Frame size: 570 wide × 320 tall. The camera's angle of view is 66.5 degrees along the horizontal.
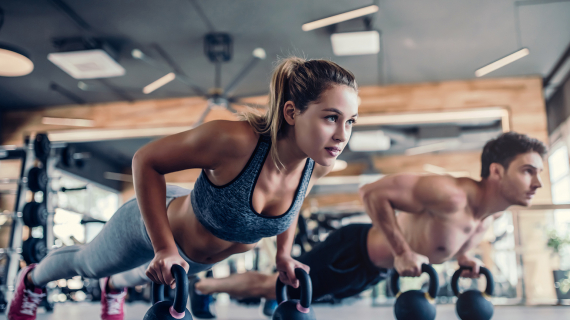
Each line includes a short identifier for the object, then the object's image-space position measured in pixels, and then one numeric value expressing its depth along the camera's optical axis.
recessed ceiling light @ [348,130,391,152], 6.05
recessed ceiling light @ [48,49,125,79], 4.45
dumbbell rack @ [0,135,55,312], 3.40
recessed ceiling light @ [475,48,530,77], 4.50
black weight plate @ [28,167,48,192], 3.49
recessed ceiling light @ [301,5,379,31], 3.88
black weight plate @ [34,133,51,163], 3.55
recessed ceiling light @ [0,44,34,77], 3.35
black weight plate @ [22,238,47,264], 3.22
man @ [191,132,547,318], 1.85
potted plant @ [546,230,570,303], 3.30
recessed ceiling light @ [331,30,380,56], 4.16
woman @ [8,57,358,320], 1.20
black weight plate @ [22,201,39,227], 3.39
